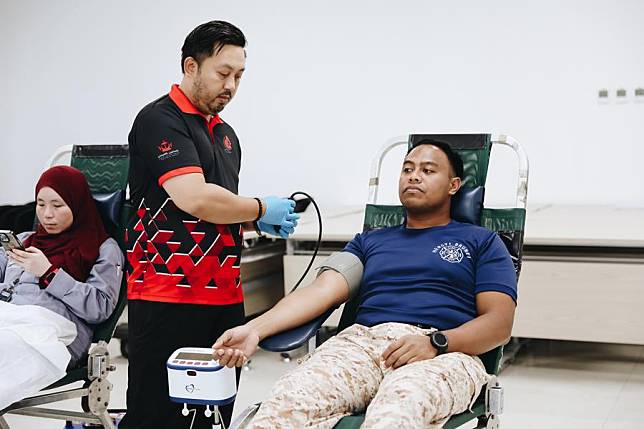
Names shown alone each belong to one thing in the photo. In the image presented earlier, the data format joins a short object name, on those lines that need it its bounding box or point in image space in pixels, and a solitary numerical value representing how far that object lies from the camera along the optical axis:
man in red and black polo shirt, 2.38
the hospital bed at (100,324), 2.81
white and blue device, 2.06
